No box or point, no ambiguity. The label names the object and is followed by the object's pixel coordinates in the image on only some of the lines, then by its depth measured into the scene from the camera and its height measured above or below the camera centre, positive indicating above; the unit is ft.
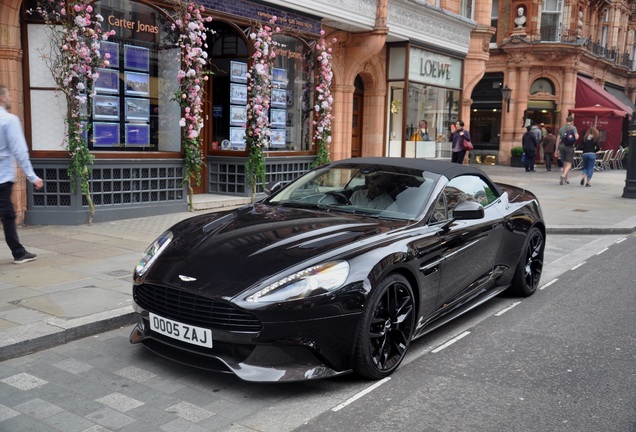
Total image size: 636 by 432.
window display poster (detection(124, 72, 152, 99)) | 35.62 +2.80
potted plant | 97.19 -1.98
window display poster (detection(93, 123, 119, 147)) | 33.65 -0.09
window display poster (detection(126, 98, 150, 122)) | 35.58 +1.35
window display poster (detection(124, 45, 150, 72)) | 35.37 +4.21
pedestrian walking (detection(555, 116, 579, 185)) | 66.33 +0.04
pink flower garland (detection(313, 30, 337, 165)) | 46.93 +2.66
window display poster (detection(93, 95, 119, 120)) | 33.71 +1.34
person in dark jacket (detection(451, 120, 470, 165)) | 61.41 +0.24
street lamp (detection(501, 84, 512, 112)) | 95.66 +7.41
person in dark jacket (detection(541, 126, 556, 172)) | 88.22 -0.56
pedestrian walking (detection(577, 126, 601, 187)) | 64.59 -0.52
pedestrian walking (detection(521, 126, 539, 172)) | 83.51 -0.46
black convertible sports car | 12.97 -3.04
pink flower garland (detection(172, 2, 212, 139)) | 35.88 +4.09
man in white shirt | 22.57 -1.10
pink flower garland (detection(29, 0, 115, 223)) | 30.45 +3.47
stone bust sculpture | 99.19 +19.16
